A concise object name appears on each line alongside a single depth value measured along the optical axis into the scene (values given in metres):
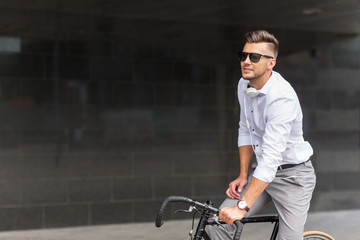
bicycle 6.36
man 6.73
